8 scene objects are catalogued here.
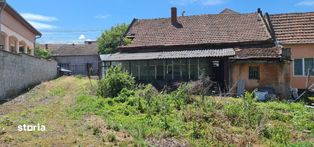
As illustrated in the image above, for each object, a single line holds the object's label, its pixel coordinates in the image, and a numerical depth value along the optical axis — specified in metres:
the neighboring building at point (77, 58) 34.55
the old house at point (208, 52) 14.69
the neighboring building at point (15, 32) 16.17
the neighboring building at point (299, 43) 16.05
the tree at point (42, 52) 32.95
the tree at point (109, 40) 30.38
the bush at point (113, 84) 12.72
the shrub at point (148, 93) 10.58
